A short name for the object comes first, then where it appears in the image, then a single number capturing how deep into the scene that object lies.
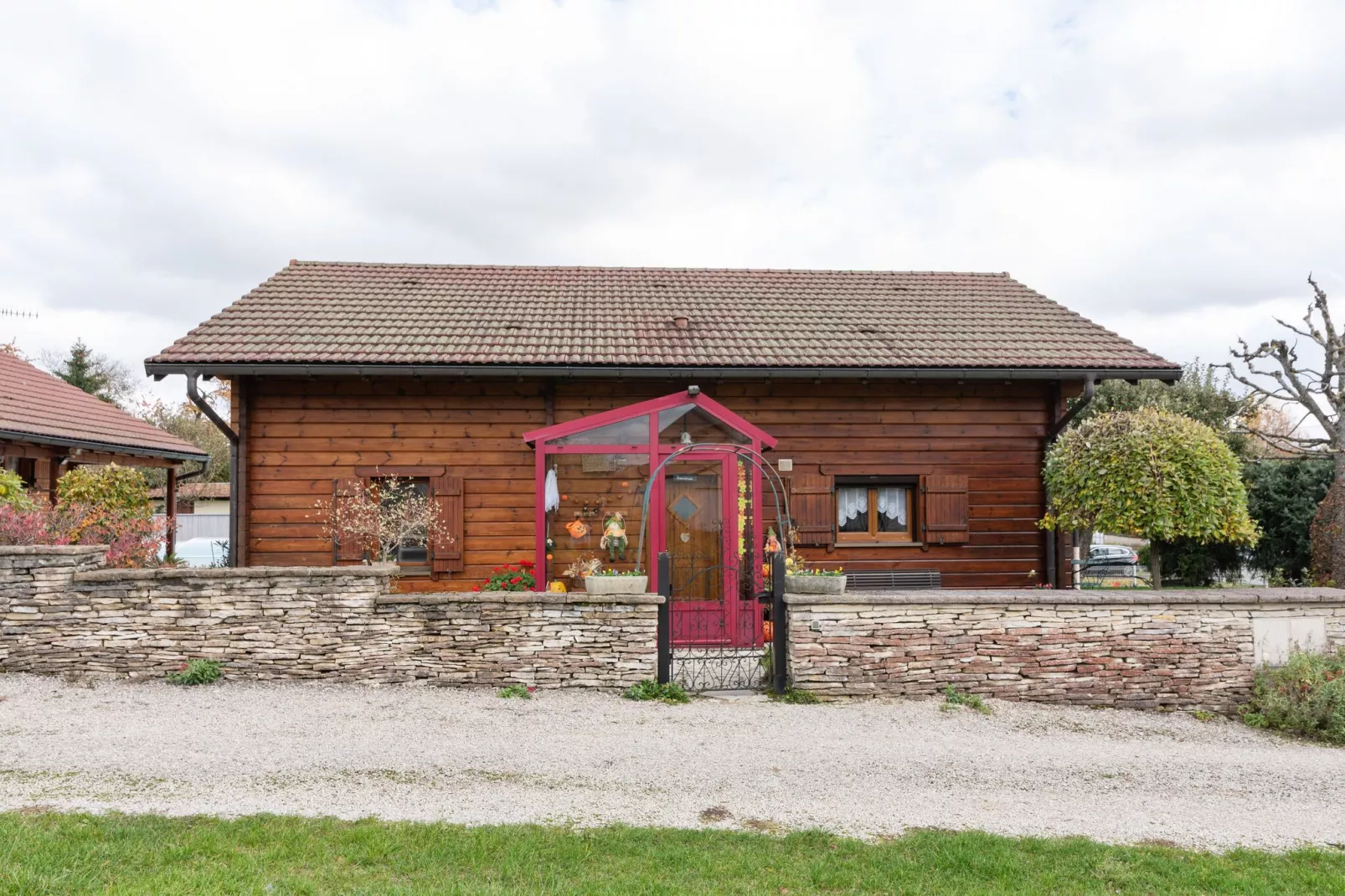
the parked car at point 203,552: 15.15
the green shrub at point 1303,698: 6.79
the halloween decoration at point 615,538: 9.12
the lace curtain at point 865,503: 11.40
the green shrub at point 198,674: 7.35
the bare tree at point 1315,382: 12.93
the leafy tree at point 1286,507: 13.16
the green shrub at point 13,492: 8.18
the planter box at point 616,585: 7.56
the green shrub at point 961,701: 7.22
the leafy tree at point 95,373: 27.06
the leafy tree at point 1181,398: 21.39
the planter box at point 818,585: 7.65
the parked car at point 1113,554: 20.34
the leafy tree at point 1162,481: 8.42
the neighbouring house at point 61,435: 14.53
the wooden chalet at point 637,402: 10.70
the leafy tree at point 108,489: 11.20
